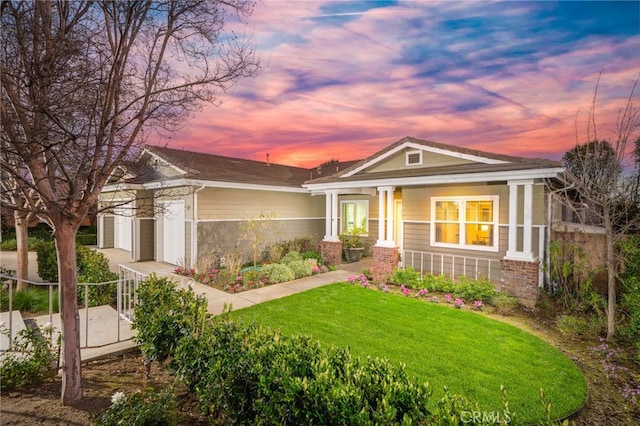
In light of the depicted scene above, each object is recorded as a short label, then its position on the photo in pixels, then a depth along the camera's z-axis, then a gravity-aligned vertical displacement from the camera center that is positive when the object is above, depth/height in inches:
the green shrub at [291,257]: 480.3 -75.4
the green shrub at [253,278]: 368.5 -82.8
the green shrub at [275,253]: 501.2 -70.9
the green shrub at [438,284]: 335.3 -80.1
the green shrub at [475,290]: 307.6 -79.7
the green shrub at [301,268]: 418.9 -79.6
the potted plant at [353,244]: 549.3 -61.6
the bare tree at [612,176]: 231.0 +27.2
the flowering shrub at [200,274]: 398.1 -86.7
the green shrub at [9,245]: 637.9 -78.0
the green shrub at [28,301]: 269.1 -82.2
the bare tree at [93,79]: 122.9 +58.8
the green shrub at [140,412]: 103.7 -69.3
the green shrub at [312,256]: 511.5 -76.4
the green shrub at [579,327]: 237.6 -88.2
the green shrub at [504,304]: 285.5 -86.6
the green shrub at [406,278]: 359.3 -79.4
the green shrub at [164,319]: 153.9 -56.6
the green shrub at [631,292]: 215.0 -59.4
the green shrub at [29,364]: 143.8 -74.5
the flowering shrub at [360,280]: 372.8 -85.9
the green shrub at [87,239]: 728.3 -72.8
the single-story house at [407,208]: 338.6 +2.3
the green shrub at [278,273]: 390.7 -80.8
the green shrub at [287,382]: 88.4 -54.7
